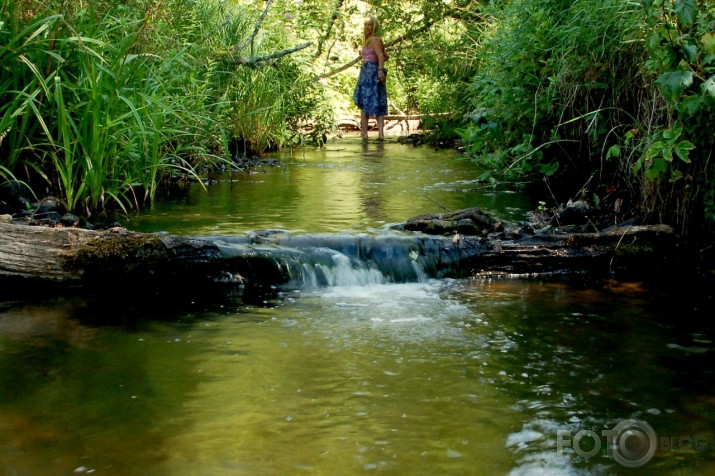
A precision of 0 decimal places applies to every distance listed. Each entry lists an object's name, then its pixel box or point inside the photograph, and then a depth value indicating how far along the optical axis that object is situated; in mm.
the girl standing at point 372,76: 14453
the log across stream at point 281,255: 4480
